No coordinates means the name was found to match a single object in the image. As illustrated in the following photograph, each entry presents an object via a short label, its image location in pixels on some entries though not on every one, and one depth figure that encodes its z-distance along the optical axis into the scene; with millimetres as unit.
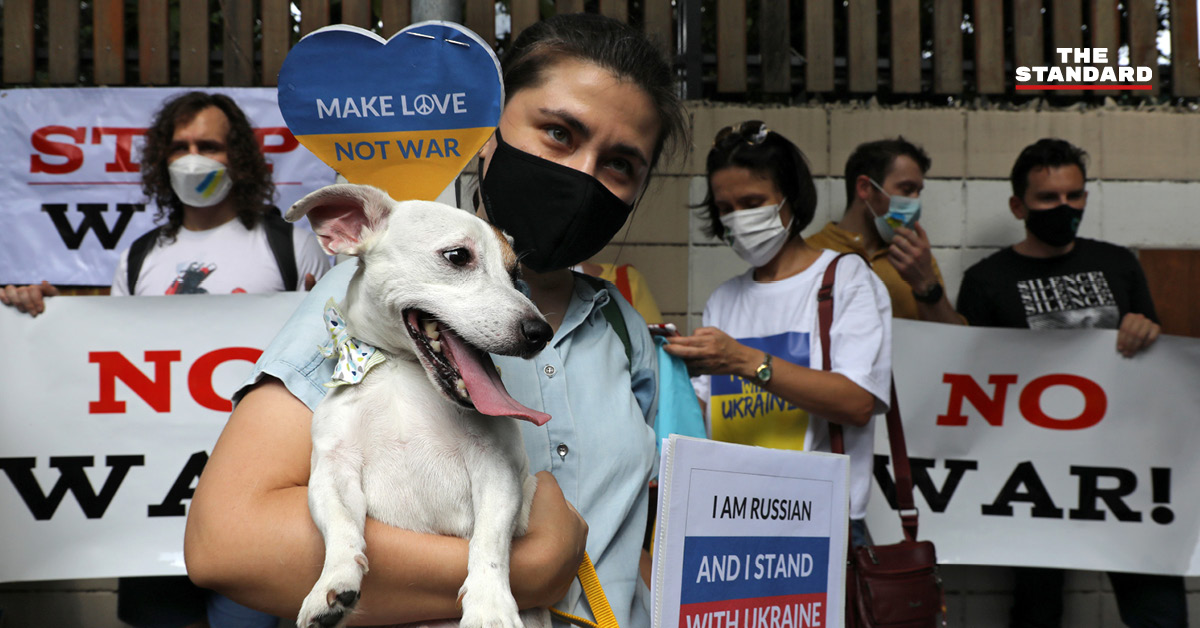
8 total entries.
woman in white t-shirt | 2643
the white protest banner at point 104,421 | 3180
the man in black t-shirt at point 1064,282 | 3566
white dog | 1150
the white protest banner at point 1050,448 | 3596
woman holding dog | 1074
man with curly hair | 3359
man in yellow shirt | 3707
